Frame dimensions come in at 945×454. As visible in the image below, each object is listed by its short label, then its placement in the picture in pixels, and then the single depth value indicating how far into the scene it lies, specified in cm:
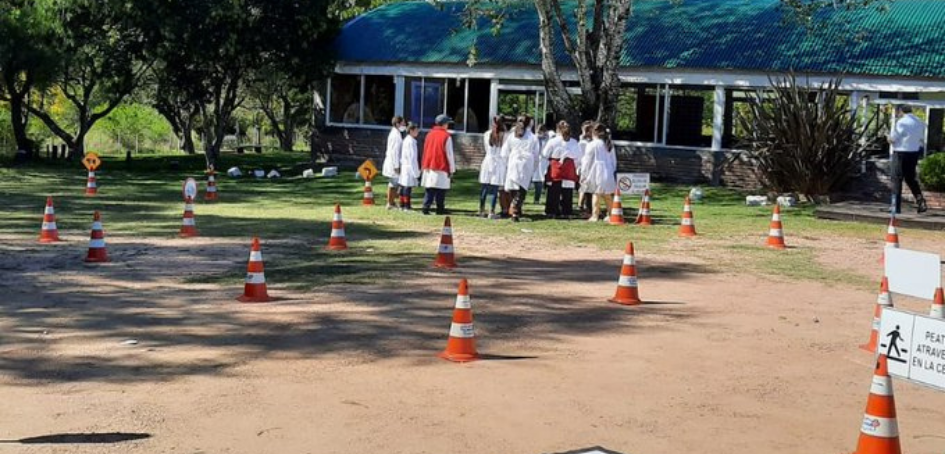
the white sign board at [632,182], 2175
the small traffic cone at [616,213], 2095
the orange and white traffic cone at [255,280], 1223
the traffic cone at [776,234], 1803
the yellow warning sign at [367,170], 2429
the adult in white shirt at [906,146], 2111
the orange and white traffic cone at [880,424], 652
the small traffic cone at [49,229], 1745
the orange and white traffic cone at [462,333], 950
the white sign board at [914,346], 597
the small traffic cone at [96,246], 1532
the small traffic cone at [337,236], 1689
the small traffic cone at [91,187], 2773
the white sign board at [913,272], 714
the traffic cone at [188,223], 1831
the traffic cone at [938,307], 877
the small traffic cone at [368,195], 2456
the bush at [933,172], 2598
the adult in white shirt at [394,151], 2272
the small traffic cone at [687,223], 1942
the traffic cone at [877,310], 963
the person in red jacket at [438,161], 2152
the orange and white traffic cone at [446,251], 1481
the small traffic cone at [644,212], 2098
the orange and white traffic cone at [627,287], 1231
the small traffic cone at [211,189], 2645
